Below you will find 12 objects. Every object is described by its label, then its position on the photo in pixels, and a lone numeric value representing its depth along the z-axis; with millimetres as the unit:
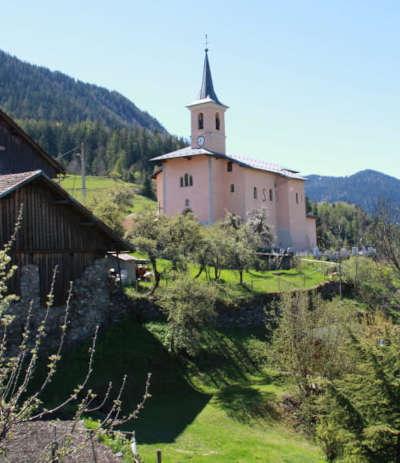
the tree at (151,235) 25719
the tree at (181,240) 27000
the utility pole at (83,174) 32969
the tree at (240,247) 31283
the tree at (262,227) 45656
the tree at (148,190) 92500
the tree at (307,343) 18656
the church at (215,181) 50219
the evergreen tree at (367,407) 10469
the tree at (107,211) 29172
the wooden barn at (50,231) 17672
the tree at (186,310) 21391
